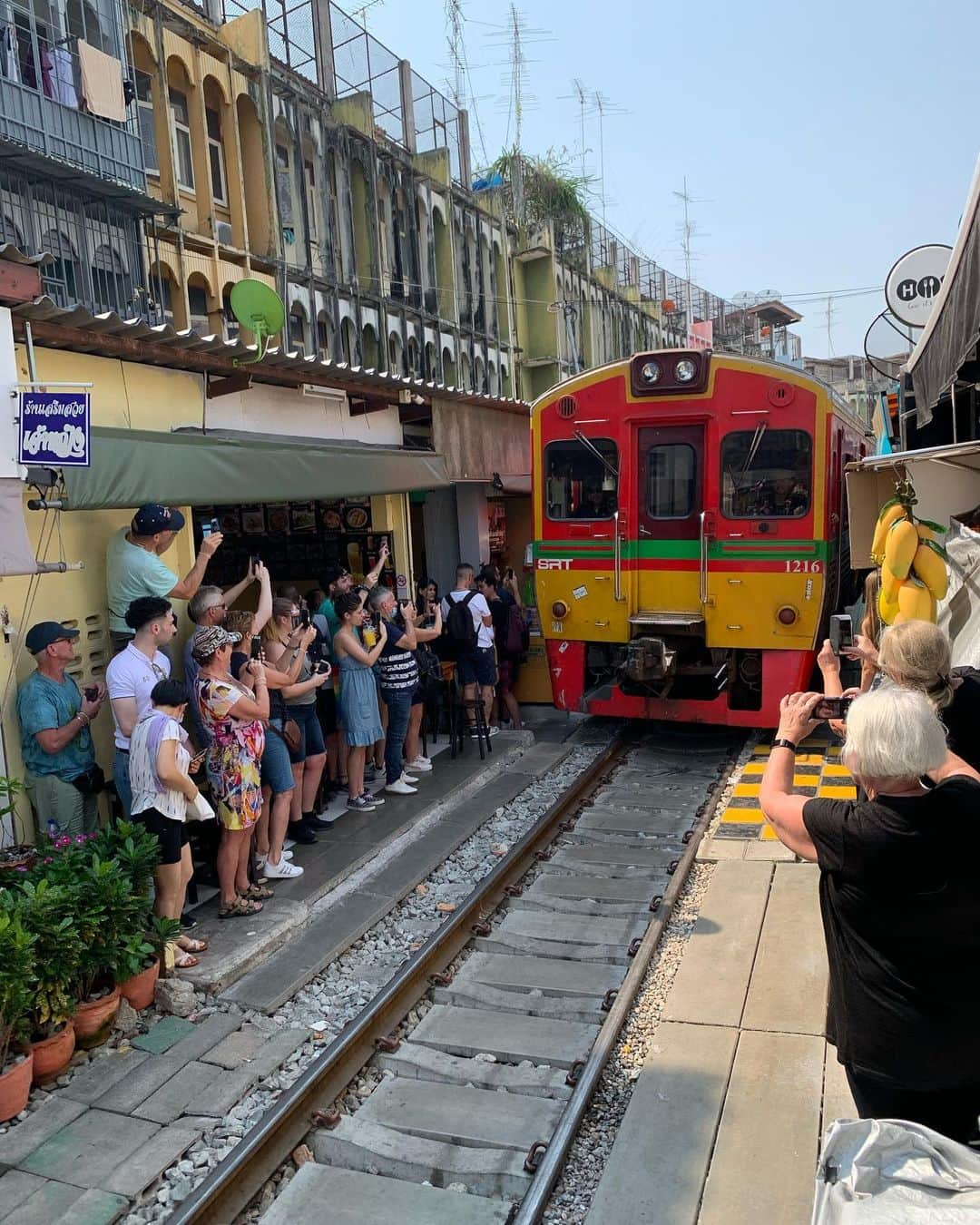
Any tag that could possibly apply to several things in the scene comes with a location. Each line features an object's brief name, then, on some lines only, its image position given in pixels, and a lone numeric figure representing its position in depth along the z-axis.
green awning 5.30
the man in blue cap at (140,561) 5.57
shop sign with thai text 4.89
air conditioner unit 8.01
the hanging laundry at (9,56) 9.59
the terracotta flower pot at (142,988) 4.44
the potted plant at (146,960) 4.33
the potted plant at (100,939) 4.18
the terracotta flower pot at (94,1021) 4.18
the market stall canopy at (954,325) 3.37
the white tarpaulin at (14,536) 4.61
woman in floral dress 5.24
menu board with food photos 9.43
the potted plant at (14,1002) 3.68
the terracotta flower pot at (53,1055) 3.94
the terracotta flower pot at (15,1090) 3.71
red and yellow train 8.18
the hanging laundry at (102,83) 10.18
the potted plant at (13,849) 4.52
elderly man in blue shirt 4.99
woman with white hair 2.25
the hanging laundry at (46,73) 10.09
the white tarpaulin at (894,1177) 1.94
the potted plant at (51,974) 3.92
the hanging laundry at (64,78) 10.19
